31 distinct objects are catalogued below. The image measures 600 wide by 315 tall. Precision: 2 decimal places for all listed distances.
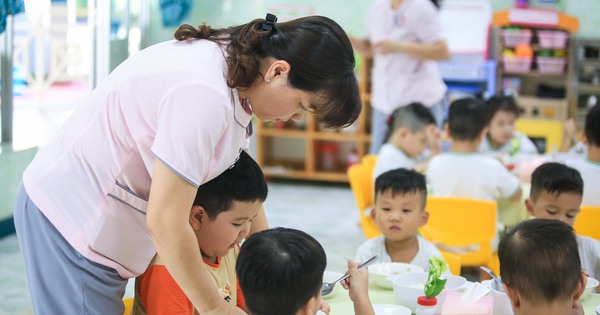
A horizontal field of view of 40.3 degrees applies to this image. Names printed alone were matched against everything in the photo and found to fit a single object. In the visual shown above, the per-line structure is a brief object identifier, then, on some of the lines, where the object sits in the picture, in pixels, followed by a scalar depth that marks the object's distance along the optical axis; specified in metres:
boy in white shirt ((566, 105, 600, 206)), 3.34
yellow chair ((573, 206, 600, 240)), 2.96
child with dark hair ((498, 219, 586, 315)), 1.84
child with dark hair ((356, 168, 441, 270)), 2.89
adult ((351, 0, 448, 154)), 4.56
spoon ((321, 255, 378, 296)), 2.14
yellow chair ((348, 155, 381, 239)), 4.00
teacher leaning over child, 1.54
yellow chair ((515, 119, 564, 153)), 6.75
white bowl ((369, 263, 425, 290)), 2.32
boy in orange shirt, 1.83
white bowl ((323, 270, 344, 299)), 2.20
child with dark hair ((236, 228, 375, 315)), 1.59
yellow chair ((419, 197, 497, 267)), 3.23
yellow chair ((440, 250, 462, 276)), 2.67
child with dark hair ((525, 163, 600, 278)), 2.87
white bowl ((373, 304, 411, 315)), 2.01
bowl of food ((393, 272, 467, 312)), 2.09
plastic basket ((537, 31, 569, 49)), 6.75
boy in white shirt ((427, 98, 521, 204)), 3.70
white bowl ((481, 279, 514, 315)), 2.00
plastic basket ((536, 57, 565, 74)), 6.77
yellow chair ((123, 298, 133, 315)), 1.95
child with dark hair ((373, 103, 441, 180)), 4.13
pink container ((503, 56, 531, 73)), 6.76
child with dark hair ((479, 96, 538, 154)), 4.77
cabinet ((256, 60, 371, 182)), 6.84
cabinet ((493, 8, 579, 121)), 6.74
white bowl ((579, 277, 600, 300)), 2.21
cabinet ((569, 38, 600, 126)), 6.76
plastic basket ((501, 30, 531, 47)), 6.78
